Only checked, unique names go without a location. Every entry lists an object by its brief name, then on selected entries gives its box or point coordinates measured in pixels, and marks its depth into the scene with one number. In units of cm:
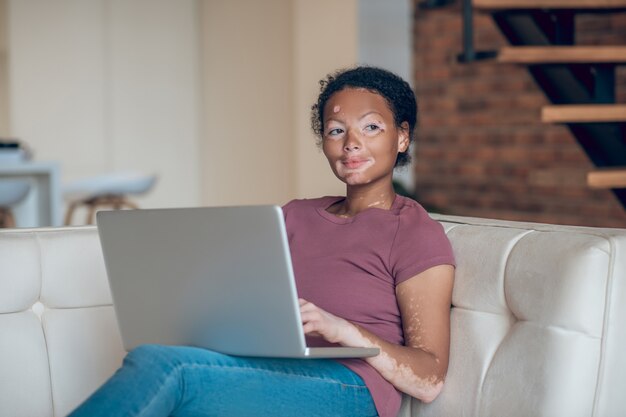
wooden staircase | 330
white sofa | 164
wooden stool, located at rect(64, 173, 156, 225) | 568
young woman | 166
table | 448
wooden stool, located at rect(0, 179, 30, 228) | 455
